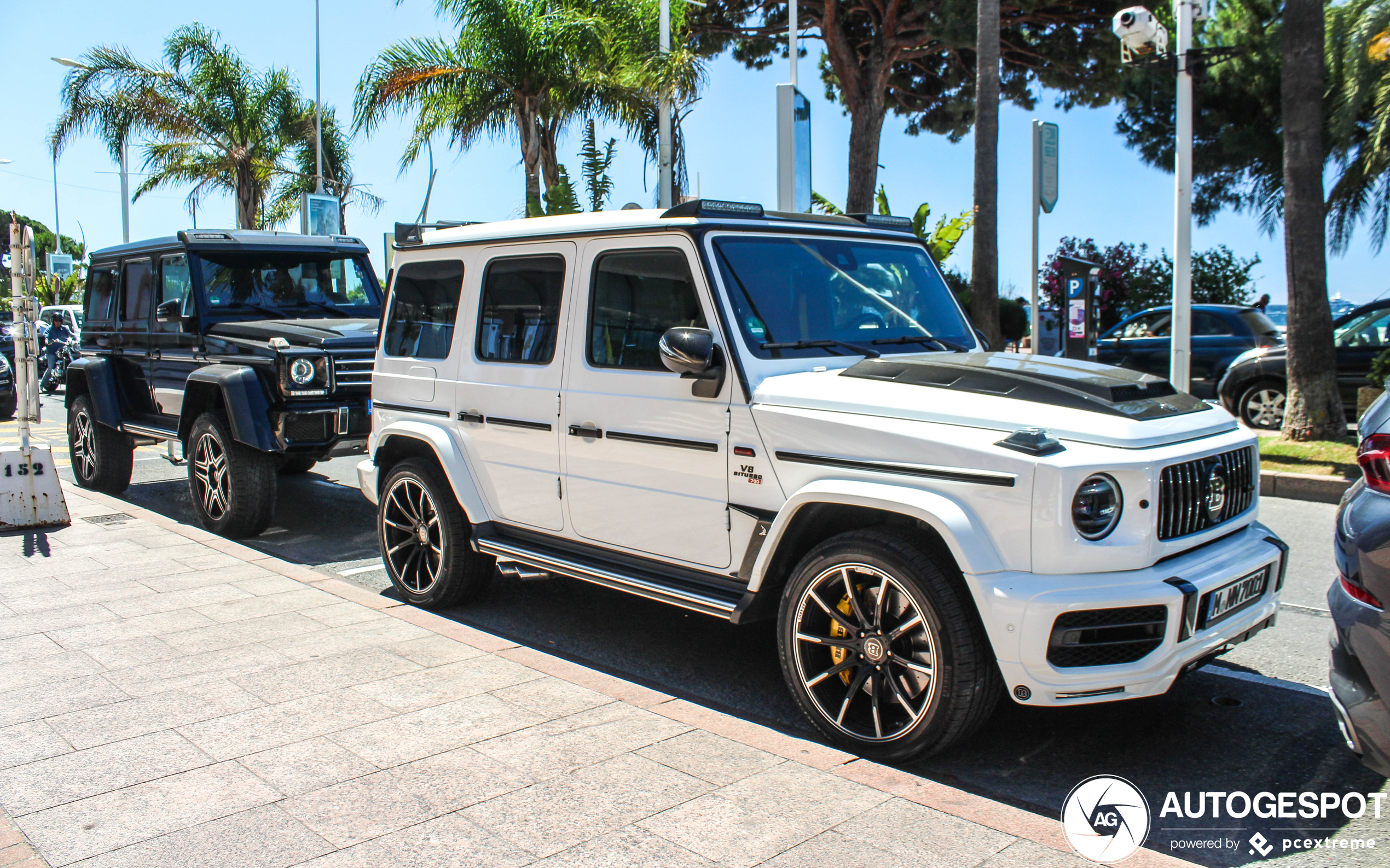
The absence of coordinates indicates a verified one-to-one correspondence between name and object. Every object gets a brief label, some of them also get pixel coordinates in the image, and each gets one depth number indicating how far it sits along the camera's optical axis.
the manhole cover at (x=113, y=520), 8.55
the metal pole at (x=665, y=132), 18.41
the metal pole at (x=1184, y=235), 11.81
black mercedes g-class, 7.62
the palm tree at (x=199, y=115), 24.95
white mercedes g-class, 3.43
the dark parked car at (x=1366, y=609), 2.88
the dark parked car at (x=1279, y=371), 12.11
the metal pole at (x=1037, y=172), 11.01
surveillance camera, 11.52
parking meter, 12.91
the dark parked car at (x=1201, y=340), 14.51
